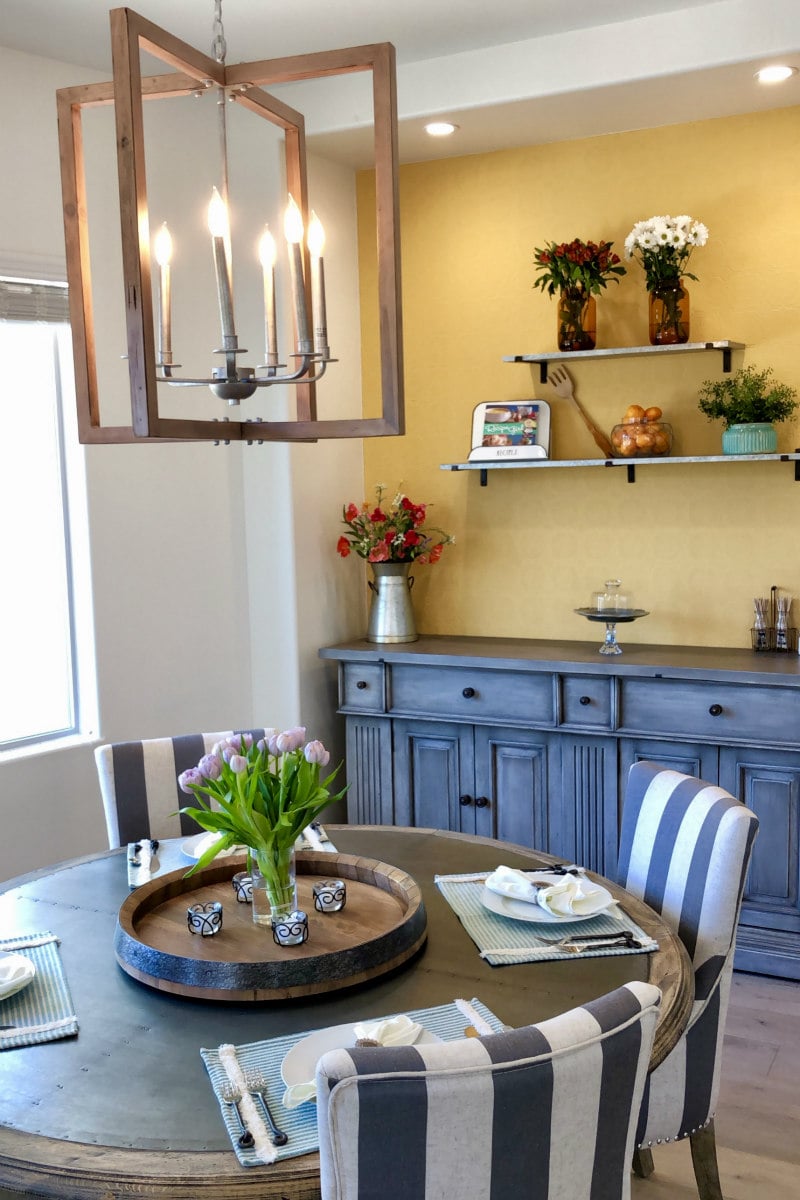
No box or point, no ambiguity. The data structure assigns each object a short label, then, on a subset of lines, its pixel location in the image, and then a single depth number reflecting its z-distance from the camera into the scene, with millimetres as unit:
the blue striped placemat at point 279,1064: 1351
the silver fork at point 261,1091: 1354
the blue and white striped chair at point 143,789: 2699
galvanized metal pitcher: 4074
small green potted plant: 3537
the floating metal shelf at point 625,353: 3574
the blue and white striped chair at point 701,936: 1983
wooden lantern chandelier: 1524
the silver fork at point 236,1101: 1347
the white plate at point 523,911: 1974
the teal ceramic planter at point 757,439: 3535
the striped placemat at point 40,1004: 1629
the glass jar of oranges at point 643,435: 3715
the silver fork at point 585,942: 1868
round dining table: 1311
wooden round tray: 1714
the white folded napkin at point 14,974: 1723
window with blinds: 3473
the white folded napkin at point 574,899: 1982
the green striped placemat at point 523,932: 1851
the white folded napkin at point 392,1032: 1505
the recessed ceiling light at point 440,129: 3717
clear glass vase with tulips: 1884
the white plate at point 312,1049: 1474
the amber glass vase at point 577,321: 3781
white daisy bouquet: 3562
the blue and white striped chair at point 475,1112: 1145
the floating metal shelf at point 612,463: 3499
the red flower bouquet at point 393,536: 4027
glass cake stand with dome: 3697
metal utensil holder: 3674
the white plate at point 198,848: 2334
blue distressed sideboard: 3336
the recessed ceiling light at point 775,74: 3256
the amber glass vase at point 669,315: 3646
